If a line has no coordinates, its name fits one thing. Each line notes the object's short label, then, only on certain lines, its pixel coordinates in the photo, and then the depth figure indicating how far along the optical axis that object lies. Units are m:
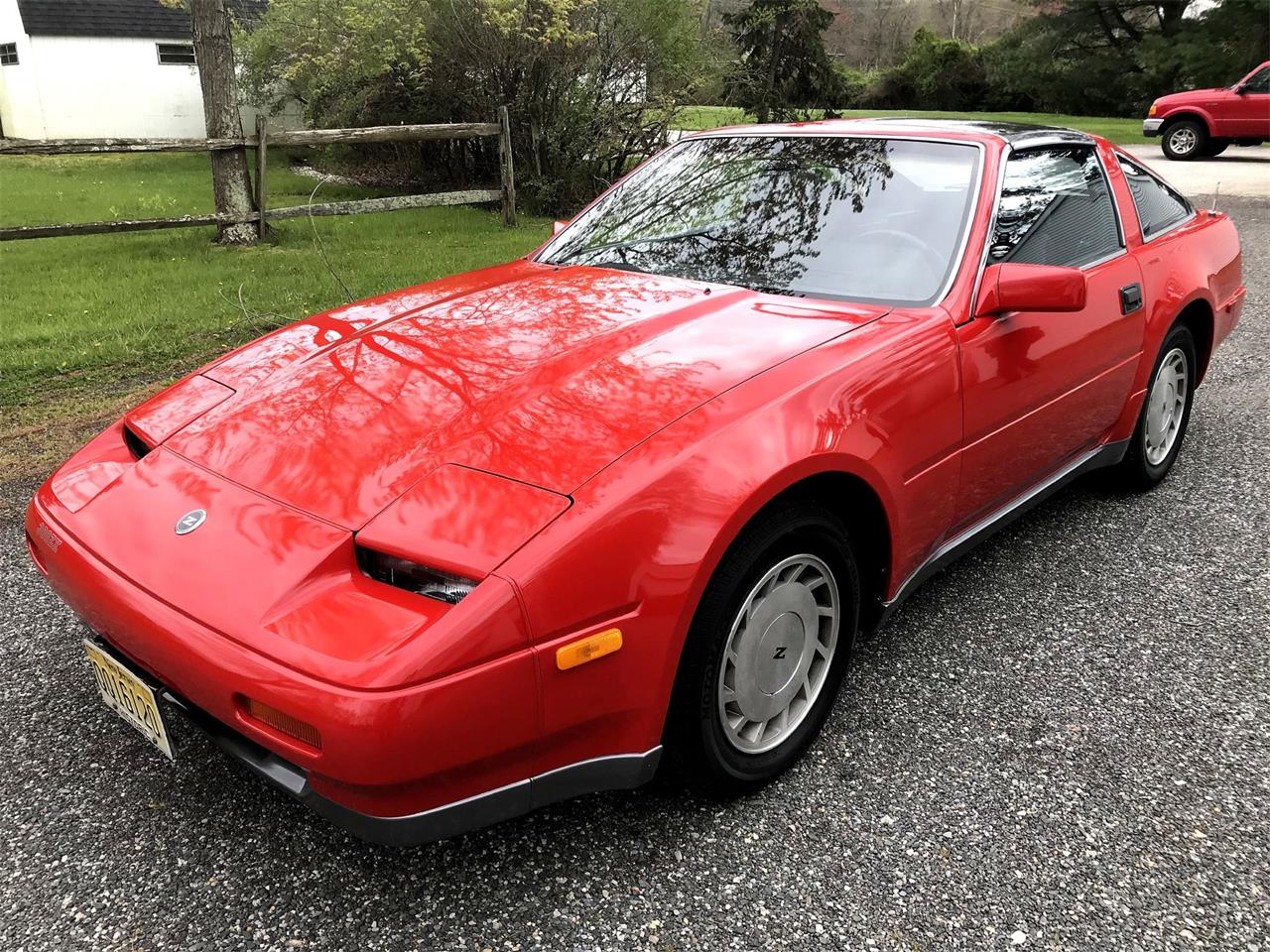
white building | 21.19
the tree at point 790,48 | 25.30
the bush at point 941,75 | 35.84
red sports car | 1.70
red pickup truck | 17.75
